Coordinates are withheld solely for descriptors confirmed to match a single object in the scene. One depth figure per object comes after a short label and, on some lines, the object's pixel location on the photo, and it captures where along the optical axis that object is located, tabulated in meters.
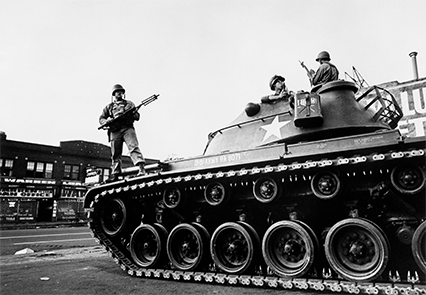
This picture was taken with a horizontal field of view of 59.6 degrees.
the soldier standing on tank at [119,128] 8.53
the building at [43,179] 30.12
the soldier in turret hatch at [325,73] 7.75
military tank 5.61
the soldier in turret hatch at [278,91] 7.96
